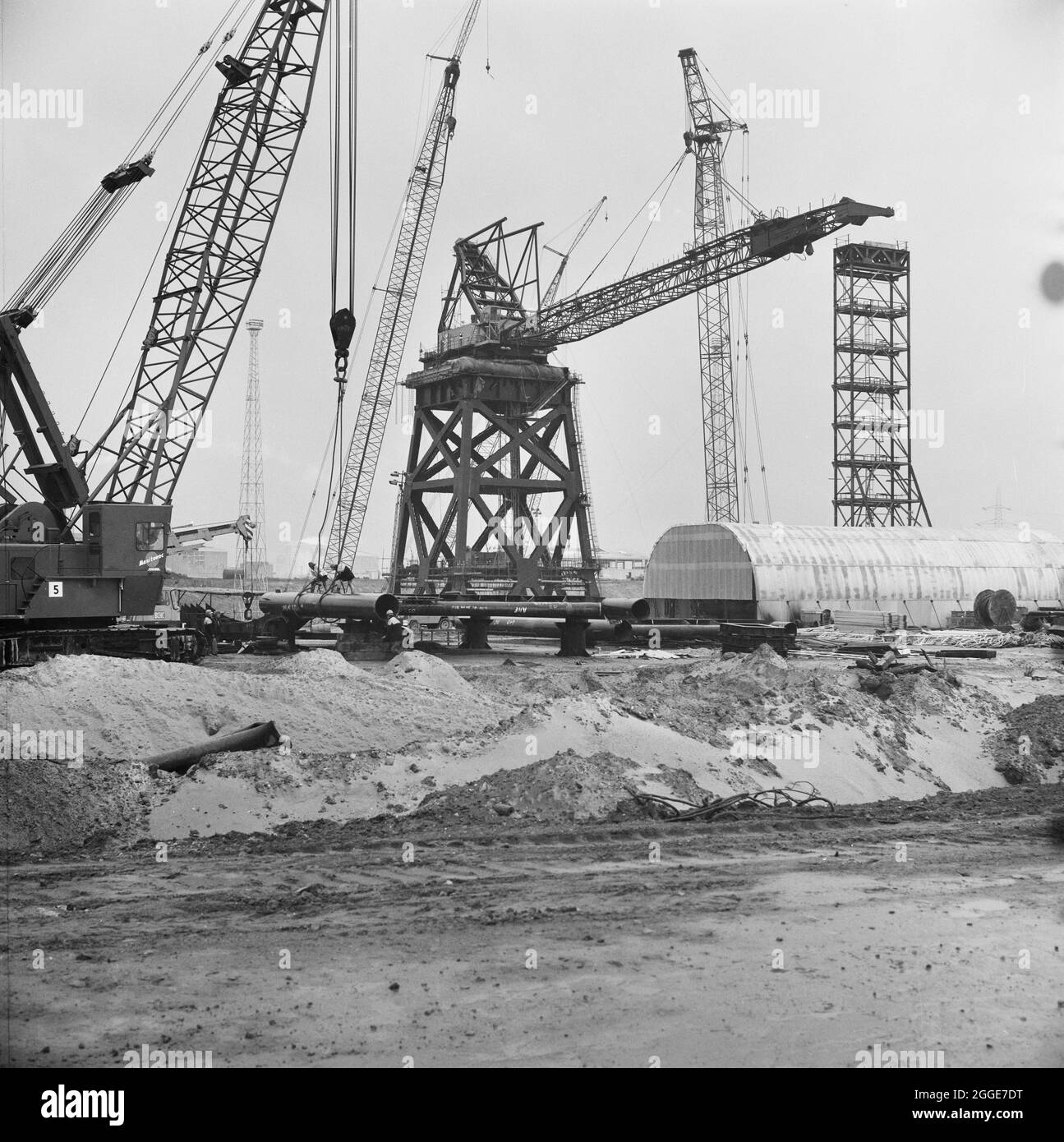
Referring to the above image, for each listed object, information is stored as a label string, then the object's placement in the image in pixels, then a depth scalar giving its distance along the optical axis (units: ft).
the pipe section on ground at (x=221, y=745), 57.93
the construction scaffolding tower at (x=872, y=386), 222.28
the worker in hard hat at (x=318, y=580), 129.49
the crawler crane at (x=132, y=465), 88.07
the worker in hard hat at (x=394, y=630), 120.88
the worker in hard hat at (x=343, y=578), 125.39
